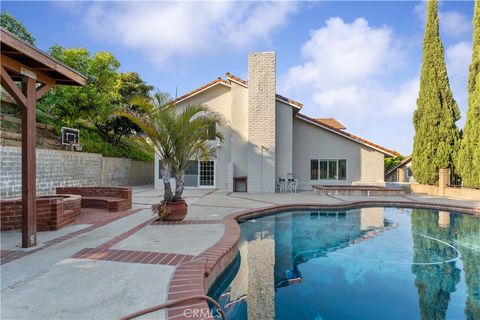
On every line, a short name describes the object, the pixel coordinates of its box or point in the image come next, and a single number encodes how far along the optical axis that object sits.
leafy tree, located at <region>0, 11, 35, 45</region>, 16.50
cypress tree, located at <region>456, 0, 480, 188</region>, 15.26
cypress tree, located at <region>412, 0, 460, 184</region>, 17.92
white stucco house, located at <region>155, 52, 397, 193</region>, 18.25
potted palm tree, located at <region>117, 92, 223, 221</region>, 8.13
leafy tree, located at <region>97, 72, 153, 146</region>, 22.31
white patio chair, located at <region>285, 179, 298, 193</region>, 18.69
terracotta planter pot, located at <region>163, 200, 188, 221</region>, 8.09
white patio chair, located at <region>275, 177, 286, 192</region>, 18.78
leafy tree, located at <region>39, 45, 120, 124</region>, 16.59
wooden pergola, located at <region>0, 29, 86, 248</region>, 4.98
